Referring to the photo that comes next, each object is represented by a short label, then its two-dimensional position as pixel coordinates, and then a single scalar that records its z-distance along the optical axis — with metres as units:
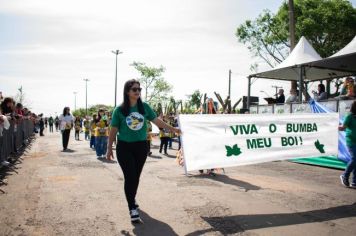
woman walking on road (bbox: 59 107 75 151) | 17.61
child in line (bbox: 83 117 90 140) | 27.13
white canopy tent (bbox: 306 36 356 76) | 14.75
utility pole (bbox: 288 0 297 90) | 20.45
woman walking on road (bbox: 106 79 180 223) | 5.39
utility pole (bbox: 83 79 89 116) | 94.38
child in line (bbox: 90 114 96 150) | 16.30
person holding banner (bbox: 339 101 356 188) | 7.91
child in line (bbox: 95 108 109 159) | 14.41
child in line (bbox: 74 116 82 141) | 27.12
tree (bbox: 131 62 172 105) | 57.09
